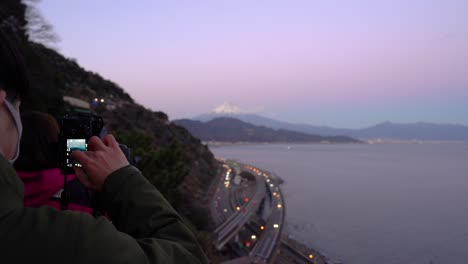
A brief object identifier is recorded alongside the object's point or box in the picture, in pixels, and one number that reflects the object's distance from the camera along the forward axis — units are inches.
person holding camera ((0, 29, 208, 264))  24.4
